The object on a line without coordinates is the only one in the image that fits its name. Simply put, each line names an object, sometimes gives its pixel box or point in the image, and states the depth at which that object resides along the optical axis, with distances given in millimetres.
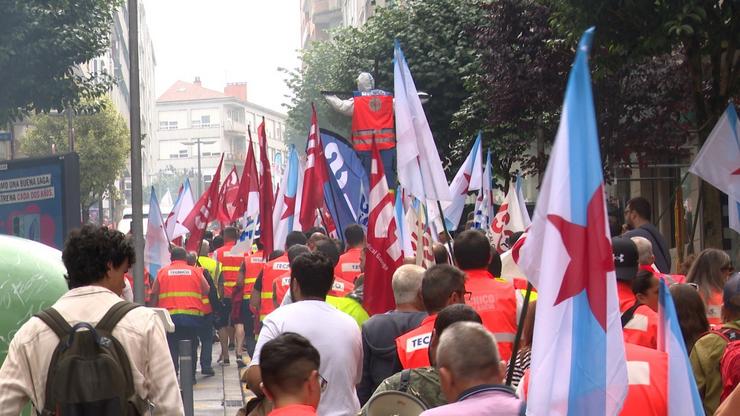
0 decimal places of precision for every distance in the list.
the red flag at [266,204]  13578
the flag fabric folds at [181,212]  20516
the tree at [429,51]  30641
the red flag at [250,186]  16781
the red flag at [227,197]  21331
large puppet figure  17797
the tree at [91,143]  49094
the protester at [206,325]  15188
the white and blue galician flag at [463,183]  16859
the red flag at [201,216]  19016
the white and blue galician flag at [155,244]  16031
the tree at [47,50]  24594
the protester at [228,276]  17234
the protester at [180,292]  14766
